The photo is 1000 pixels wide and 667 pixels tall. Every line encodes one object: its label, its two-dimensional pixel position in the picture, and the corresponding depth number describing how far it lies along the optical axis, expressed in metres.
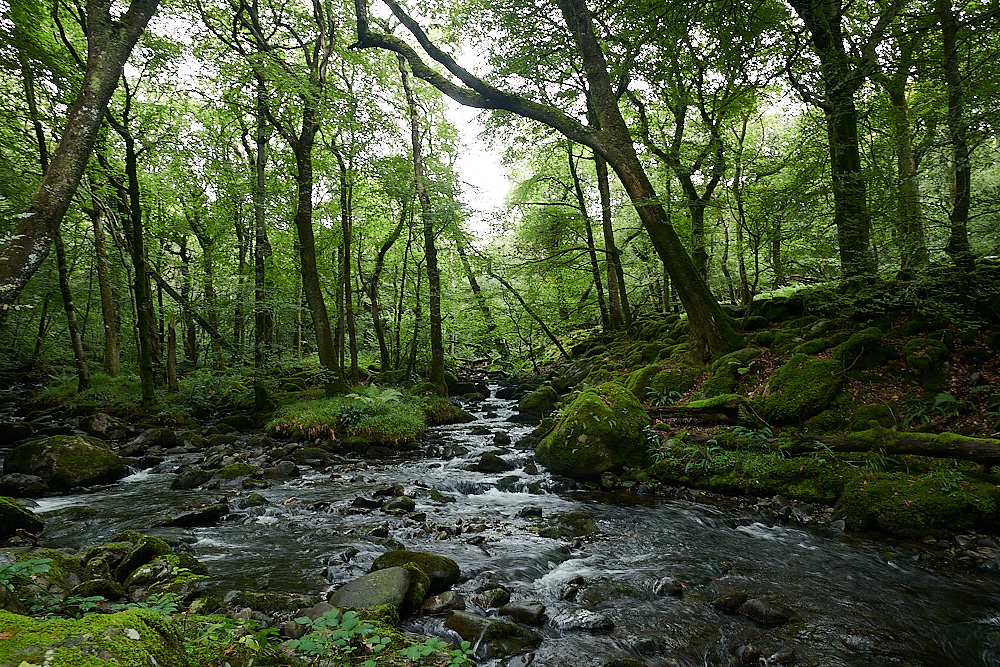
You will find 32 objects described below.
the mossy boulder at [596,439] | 8.52
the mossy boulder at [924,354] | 7.04
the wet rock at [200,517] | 6.49
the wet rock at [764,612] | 3.97
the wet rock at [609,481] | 8.09
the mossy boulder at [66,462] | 8.20
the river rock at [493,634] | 3.63
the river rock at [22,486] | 7.58
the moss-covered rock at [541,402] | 15.45
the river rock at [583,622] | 3.99
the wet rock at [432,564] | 4.69
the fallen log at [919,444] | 5.43
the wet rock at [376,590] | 4.00
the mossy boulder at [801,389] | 7.59
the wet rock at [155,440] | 11.67
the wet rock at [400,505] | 7.33
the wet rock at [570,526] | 6.20
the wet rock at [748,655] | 3.51
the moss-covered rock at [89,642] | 1.55
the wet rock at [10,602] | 2.60
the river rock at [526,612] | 4.09
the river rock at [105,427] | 12.34
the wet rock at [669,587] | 4.60
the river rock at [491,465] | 9.73
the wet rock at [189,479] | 8.42
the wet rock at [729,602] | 4.21
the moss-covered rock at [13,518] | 5.29
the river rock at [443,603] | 4.21
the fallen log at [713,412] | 8.23
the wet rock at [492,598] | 4.39
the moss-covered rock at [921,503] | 5.12
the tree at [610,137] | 9.86
